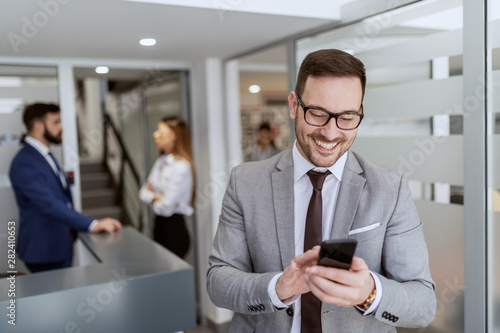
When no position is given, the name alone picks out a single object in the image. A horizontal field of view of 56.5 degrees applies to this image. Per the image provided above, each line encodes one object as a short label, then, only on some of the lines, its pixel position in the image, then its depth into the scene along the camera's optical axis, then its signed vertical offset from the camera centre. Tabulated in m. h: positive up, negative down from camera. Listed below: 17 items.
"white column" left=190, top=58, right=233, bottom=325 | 4.25 -0.14
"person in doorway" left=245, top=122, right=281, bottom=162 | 6.39 -0.08
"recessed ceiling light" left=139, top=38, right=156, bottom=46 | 3.14 +0.71
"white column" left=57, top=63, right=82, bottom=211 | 3.81 +0.22
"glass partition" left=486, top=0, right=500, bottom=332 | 1.95 -0.07
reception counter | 1.91 -0.66
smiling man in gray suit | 1.28 -0.29
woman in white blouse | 4.17 -0.42
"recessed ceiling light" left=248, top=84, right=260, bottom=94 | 6.87 +0.79
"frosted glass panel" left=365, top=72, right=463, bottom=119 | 2.16 +0.18
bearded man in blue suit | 2.99 -0.36
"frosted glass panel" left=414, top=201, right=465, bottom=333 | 2.19 -0.61
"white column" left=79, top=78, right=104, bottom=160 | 9.20 +0.56
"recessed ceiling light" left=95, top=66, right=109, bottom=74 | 3.97 +0.65
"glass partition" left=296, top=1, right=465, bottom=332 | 2.17 +0.09
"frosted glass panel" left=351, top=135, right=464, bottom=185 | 2.16 -0.11
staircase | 7.10 -0.74
